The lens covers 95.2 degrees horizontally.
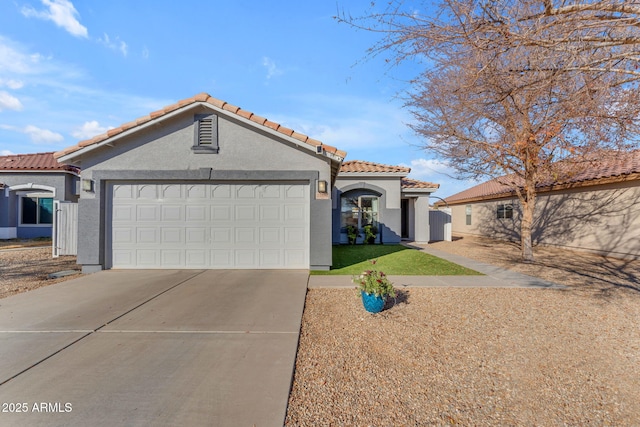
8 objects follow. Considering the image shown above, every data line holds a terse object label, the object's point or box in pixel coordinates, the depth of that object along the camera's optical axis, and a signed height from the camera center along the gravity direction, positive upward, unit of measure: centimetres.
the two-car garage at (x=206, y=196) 819 +67
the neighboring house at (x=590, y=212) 1115 +27
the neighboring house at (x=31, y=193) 1592 +151
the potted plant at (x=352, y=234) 1479 -79
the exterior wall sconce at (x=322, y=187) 827 +89
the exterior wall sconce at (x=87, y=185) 812 +96
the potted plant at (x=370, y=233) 1503 -76
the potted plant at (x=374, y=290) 491 -122
